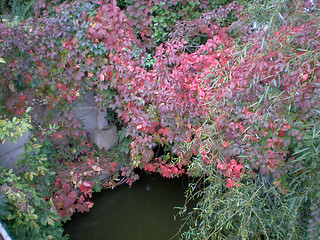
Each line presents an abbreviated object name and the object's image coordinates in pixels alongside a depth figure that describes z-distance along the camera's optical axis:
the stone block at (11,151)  2.94
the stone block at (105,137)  3.80
